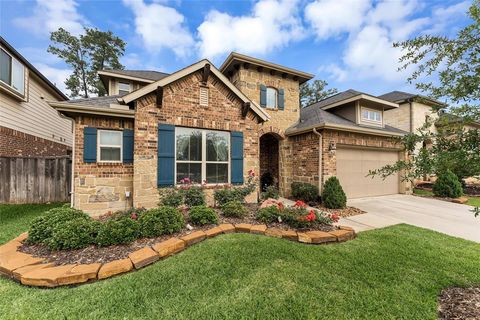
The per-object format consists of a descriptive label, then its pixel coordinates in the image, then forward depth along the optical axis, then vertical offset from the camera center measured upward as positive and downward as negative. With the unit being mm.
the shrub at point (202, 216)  4508 -1207
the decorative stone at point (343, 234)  4133 -1502
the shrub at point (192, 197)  6004 -1046
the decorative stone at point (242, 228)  4348 -1411
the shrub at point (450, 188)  9367 -1219
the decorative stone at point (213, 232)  4051 -1417
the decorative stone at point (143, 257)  3056 -1471
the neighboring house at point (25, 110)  7773 +2338
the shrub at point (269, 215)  4820 -1267
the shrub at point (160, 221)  3898 -1181
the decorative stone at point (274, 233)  4144 -1461
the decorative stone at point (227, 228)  4270 -1397
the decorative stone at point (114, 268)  2816 -1508
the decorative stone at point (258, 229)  4273 -1419
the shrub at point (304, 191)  7973 -1205
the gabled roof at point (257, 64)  9008 +4527
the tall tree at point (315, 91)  23016 +7998
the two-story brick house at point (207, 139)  5820 +809
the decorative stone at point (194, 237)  3747 -1418
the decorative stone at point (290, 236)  4082 -1486
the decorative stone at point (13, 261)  2920 -1500
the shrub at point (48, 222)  3730 -1142
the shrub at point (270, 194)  7250 -1153
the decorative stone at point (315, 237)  3982 -1490
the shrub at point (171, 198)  5732 -1042
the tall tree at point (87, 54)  18188 +10061
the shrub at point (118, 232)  3510 -1235
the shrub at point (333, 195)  7137 -1189
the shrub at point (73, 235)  3408 -1245
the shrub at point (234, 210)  5102 -1216
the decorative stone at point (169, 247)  3356 -1444
